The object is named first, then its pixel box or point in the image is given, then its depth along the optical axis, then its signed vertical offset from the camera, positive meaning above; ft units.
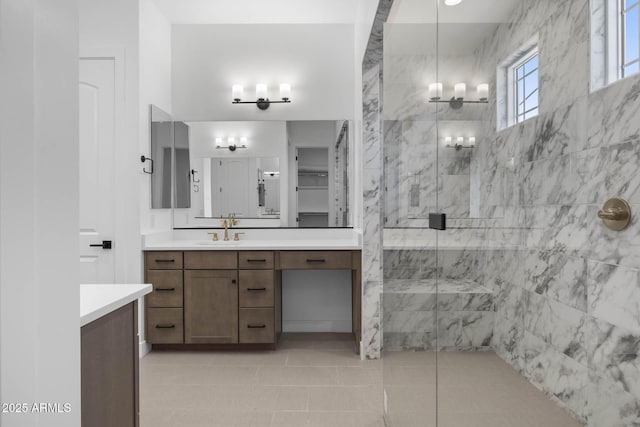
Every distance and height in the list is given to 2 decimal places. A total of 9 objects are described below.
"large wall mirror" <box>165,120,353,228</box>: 12.32 +1.07
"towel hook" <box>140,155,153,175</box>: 10.32 +1.25
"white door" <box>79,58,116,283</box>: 10.11 +1.24
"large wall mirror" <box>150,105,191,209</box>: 11.01 +1.36
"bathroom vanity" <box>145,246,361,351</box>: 10.27 -2.33
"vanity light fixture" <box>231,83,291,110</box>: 12.19 +3.53
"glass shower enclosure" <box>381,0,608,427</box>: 1.71 -0.08
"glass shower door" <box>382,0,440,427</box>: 4.19 -0.08
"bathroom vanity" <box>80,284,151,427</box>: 3.76 -1.57
